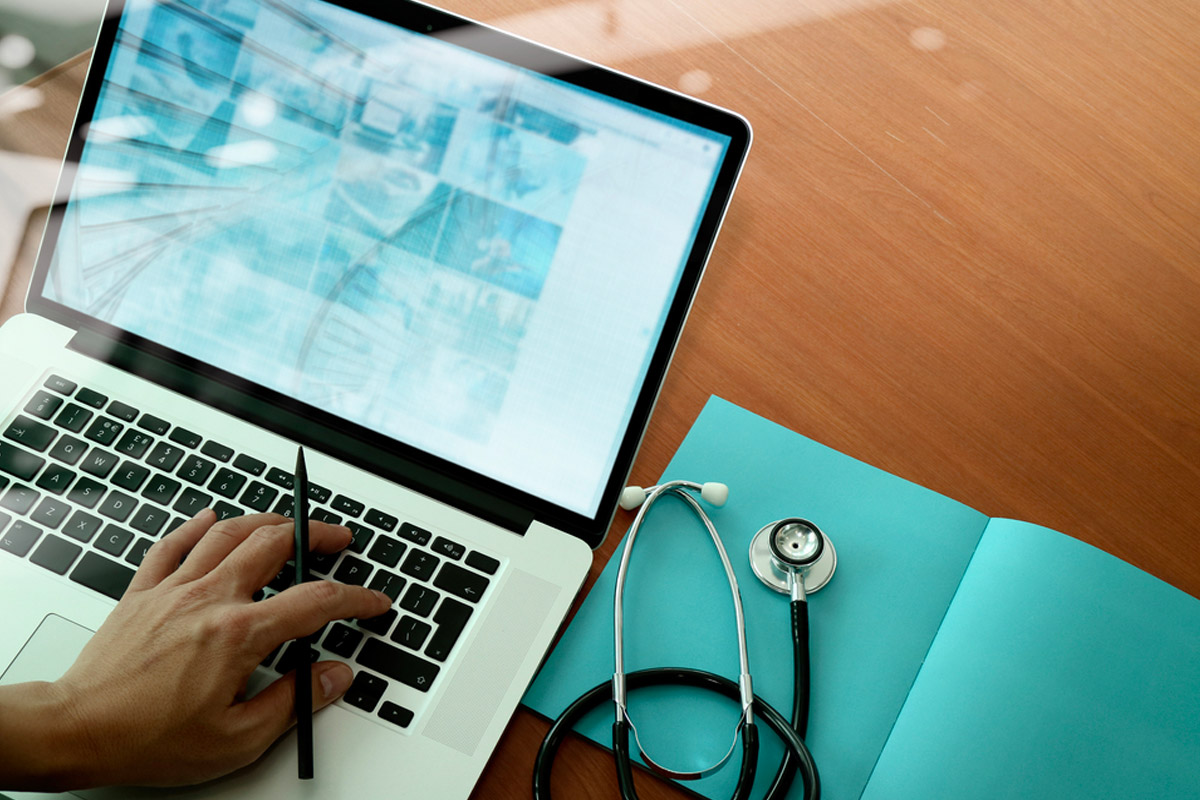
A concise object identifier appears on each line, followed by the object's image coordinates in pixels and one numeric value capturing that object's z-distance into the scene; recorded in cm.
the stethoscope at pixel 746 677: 62
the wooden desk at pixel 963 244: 80
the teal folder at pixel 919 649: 64
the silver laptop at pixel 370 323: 66
